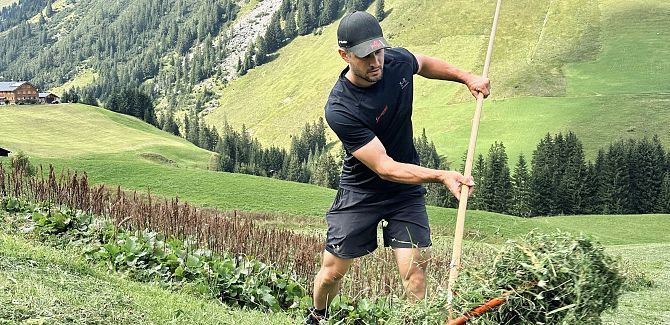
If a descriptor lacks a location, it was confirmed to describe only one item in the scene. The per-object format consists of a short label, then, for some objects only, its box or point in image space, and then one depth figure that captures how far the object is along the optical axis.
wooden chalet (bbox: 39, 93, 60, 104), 141.12
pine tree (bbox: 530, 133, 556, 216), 83.75
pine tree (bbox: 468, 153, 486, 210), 83.88
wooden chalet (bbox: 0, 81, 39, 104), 135.88
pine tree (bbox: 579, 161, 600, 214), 83.69
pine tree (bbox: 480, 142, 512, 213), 84.38
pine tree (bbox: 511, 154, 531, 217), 83.44
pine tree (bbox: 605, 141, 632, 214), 83.44
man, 5.29
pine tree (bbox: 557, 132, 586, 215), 83.12
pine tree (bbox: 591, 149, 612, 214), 83.56
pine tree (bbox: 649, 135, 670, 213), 86.44
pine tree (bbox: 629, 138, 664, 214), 86.38
